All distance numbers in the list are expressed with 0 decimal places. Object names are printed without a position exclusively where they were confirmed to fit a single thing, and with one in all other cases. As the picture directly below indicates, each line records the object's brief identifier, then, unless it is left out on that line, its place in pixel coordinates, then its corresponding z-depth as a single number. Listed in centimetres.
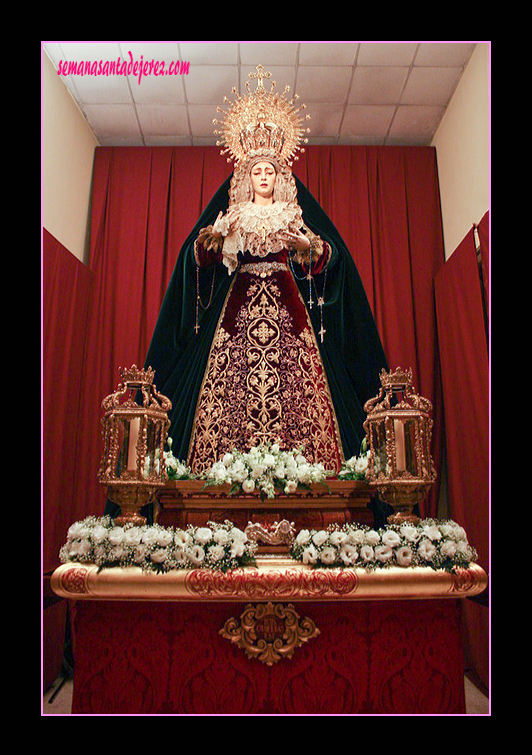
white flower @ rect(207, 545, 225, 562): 208
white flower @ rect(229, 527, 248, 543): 215
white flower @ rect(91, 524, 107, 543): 214
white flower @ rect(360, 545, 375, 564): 211
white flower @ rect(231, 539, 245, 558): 210
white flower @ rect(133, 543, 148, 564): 209
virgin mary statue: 287
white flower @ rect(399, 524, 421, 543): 217
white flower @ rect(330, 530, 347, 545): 215
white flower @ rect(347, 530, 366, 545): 215
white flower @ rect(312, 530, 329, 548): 216
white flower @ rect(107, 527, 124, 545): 212
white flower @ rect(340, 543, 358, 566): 211
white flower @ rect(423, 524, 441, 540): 218
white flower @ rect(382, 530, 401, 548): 215
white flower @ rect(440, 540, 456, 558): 213
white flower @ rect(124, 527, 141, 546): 212
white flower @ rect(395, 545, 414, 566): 211
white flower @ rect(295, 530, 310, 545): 220
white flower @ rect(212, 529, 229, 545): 213
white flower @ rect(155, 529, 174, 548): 212
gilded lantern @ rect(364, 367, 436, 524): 240
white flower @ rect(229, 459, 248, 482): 242
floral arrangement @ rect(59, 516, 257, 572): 209
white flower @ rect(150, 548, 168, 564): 208
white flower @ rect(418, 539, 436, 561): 213
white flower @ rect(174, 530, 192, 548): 213
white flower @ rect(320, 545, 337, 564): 211
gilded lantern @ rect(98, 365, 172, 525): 234
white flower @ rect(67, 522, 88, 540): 220
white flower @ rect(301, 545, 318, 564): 212
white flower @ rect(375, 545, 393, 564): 212
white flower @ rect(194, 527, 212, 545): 212
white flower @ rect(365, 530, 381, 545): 217
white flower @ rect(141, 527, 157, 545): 211
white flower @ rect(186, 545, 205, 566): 208
